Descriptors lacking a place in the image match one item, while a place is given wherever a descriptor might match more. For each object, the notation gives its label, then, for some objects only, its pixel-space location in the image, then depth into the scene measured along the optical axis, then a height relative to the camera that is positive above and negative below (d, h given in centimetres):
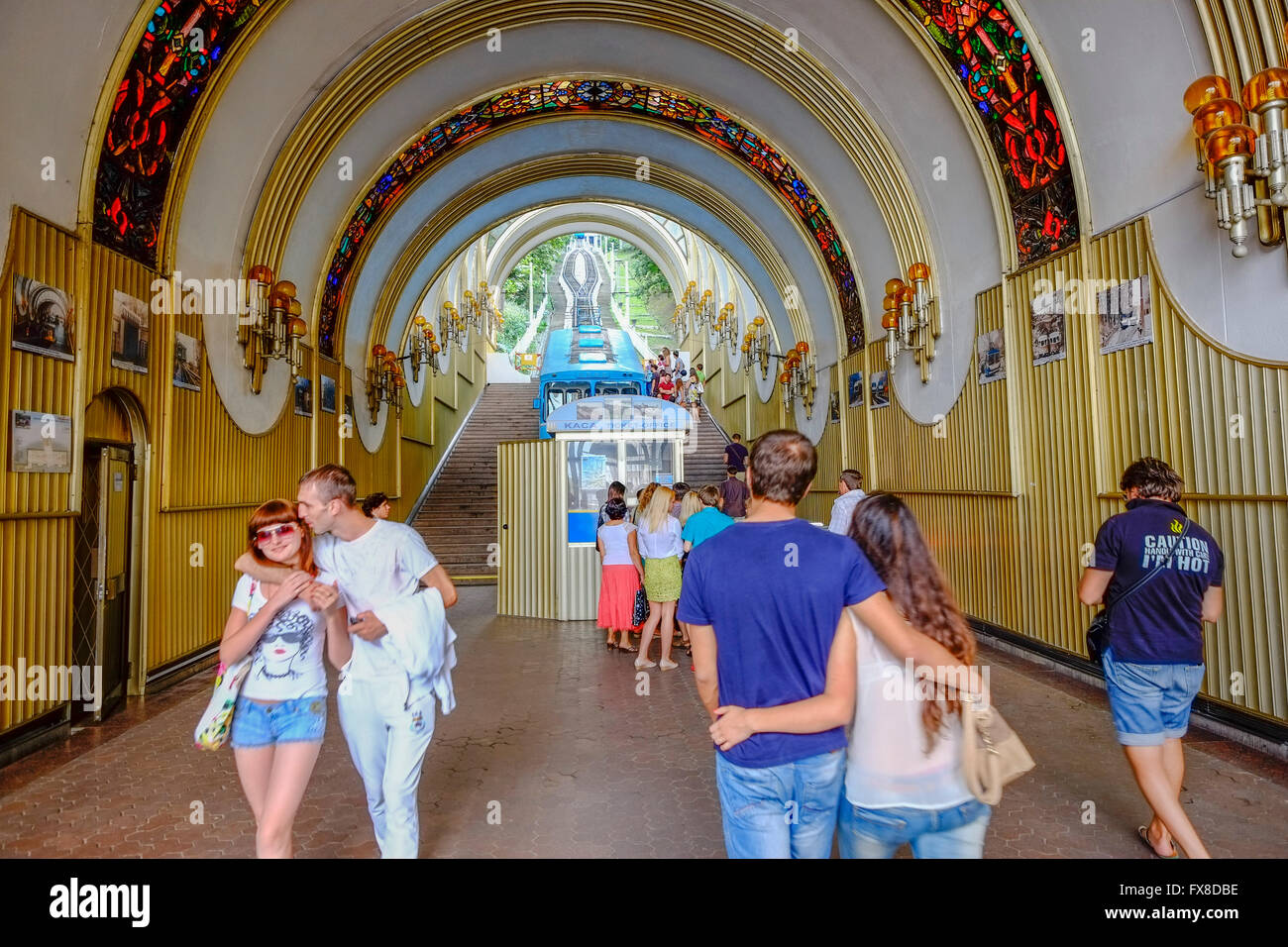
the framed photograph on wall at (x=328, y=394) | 1009 +162
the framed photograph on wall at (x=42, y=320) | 445 +127
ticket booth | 904 +8
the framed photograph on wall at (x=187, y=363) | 630 +134
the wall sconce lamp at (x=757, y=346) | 1423 +310
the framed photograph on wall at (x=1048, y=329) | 610 +141
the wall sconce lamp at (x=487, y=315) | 2312 +656
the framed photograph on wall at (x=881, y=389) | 937 +138
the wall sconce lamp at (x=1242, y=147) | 376 +185
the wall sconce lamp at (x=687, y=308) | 2098 +592
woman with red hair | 229 -61
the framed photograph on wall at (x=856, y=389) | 1024 +151
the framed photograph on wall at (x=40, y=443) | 440 +46
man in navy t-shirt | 271 -52
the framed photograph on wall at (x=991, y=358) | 694 +133
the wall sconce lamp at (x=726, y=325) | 1570 +400
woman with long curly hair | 162 -54
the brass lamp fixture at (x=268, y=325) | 741 +201
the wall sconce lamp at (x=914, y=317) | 797 +202
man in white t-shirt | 241 -58
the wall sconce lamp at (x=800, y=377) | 1212 +208
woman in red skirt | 706 -82
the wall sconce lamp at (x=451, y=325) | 1692 +442
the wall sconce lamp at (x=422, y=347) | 1436 +330
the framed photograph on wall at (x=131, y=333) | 548 +144
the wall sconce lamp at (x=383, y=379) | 1210 +223
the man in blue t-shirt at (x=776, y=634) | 167 -34
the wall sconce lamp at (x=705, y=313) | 1950 +527
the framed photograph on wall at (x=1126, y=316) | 512 +128
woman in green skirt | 625 -46
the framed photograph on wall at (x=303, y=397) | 913 +145
